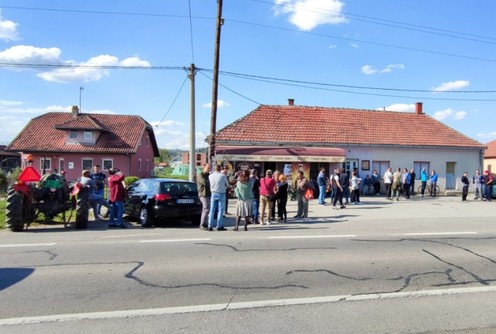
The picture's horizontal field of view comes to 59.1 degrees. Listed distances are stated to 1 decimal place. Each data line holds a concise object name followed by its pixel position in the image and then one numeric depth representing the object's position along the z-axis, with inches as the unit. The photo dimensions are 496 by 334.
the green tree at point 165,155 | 5403.5
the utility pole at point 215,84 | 751.7
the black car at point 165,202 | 483.8
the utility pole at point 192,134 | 753.0
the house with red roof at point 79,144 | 1492.4
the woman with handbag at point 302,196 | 565.0
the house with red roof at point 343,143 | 970.7
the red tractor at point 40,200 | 435.8
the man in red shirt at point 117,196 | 481.7
